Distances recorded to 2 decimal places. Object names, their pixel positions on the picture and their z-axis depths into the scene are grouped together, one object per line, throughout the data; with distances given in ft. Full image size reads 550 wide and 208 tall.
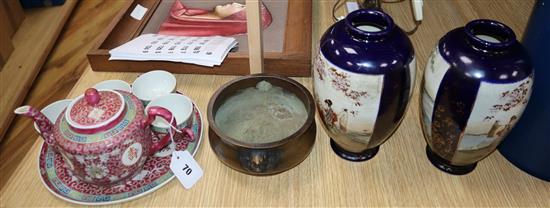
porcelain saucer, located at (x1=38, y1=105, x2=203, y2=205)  1.92
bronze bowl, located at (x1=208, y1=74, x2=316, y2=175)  1.82
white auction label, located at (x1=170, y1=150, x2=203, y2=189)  2.02
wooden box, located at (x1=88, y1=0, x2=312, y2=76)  2.55
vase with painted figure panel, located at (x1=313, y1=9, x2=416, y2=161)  1.62
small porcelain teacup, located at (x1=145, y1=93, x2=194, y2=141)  2.08
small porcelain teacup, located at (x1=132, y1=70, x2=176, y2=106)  2.42
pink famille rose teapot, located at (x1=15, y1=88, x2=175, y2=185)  1.72
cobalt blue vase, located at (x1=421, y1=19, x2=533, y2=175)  1.56
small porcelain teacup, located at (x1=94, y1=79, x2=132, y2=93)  2.34
